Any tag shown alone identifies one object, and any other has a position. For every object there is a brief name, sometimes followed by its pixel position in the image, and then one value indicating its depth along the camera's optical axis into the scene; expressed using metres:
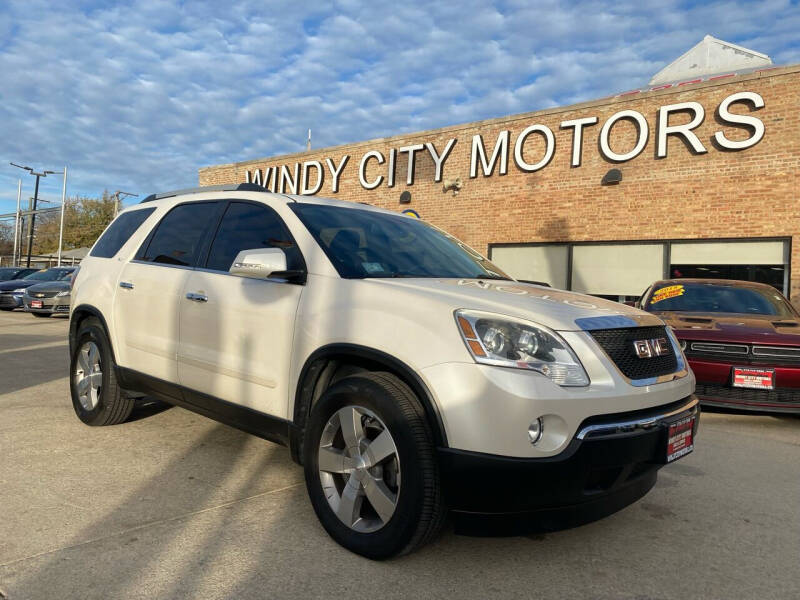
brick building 10.82
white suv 2.33
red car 5.37
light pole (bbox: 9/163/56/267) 43.25
